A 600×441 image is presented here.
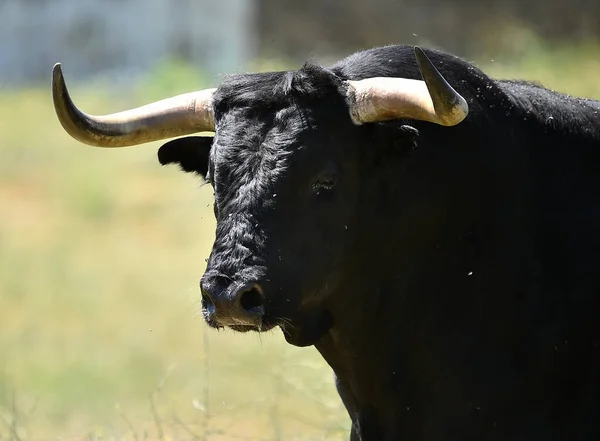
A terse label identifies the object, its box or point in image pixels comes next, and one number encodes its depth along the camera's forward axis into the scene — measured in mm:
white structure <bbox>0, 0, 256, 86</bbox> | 60437
